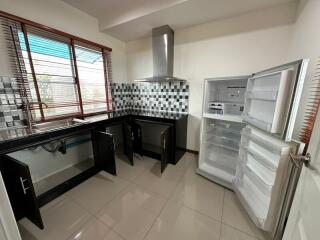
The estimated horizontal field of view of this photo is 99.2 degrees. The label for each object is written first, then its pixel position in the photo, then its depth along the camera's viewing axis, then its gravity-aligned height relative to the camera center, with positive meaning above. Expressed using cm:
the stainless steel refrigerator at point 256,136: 101 -47
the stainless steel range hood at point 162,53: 224 +66
